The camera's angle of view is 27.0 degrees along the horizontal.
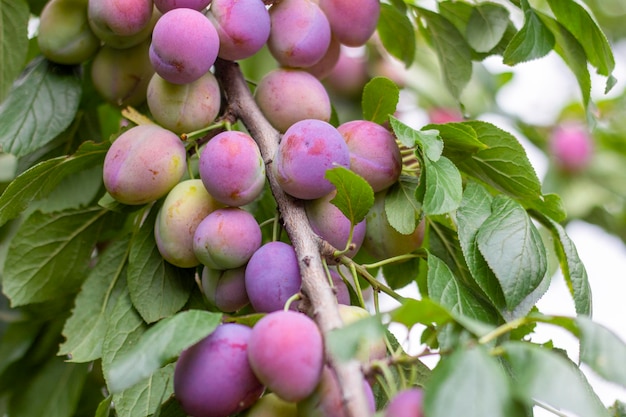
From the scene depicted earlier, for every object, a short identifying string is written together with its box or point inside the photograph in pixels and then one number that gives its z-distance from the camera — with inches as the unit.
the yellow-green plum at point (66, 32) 29.3
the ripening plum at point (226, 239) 25.1
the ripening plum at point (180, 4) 26.9
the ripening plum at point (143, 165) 26.5
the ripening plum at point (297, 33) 28.0
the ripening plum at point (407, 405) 21.2
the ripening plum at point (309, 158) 25.1
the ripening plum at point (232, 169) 25.4
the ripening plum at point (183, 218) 26.3
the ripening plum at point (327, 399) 22.4
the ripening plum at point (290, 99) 27.6
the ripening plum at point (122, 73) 29.1
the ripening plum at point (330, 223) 25.8
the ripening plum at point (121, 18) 27.4
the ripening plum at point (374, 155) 26.4
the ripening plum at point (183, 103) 27.1
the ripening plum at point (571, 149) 57.9
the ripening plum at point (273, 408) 23.3
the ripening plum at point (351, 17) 29.1
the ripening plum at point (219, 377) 23.1
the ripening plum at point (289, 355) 22.3
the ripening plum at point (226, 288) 25.8
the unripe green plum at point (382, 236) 26.9
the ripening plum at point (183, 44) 26.0
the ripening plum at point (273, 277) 24.5
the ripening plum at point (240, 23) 27.0
